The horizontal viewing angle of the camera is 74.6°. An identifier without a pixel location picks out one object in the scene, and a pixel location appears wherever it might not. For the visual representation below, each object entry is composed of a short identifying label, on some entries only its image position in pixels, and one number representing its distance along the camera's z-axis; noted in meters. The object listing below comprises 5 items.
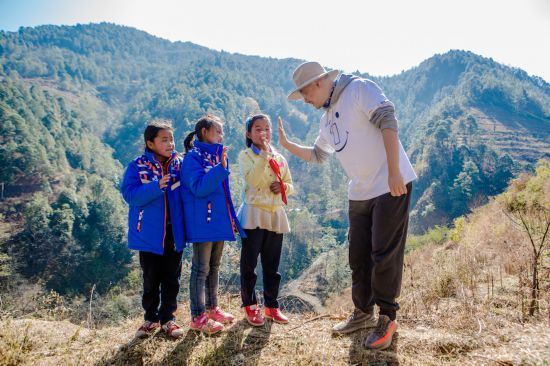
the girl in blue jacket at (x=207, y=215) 2.99
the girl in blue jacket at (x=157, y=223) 2.90
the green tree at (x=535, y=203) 2.81
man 2.50
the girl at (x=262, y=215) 3.26
